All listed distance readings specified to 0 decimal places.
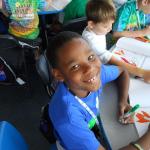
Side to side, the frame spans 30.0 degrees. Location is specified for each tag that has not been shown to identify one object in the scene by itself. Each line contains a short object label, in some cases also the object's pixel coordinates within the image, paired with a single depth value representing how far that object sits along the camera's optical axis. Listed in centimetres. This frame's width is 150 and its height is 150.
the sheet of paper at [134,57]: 150
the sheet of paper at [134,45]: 155
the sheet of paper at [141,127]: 111
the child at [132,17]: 182
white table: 108
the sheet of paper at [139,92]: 124
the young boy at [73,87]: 104
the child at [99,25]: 157
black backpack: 222
